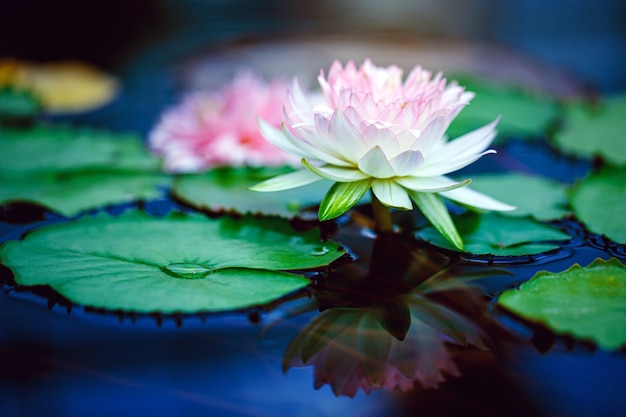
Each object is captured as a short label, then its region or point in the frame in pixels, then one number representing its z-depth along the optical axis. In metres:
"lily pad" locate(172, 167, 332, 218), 1.08
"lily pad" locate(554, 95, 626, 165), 1.19
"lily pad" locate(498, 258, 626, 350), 0.94
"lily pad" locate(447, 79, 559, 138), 1.26
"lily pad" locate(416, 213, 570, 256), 1.02
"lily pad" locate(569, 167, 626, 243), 1.04
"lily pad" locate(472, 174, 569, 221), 1.07
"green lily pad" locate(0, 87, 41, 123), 1.30
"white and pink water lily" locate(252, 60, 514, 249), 0.97
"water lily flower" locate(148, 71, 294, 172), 1.18
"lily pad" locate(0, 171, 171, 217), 1.10
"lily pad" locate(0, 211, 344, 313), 0.96
